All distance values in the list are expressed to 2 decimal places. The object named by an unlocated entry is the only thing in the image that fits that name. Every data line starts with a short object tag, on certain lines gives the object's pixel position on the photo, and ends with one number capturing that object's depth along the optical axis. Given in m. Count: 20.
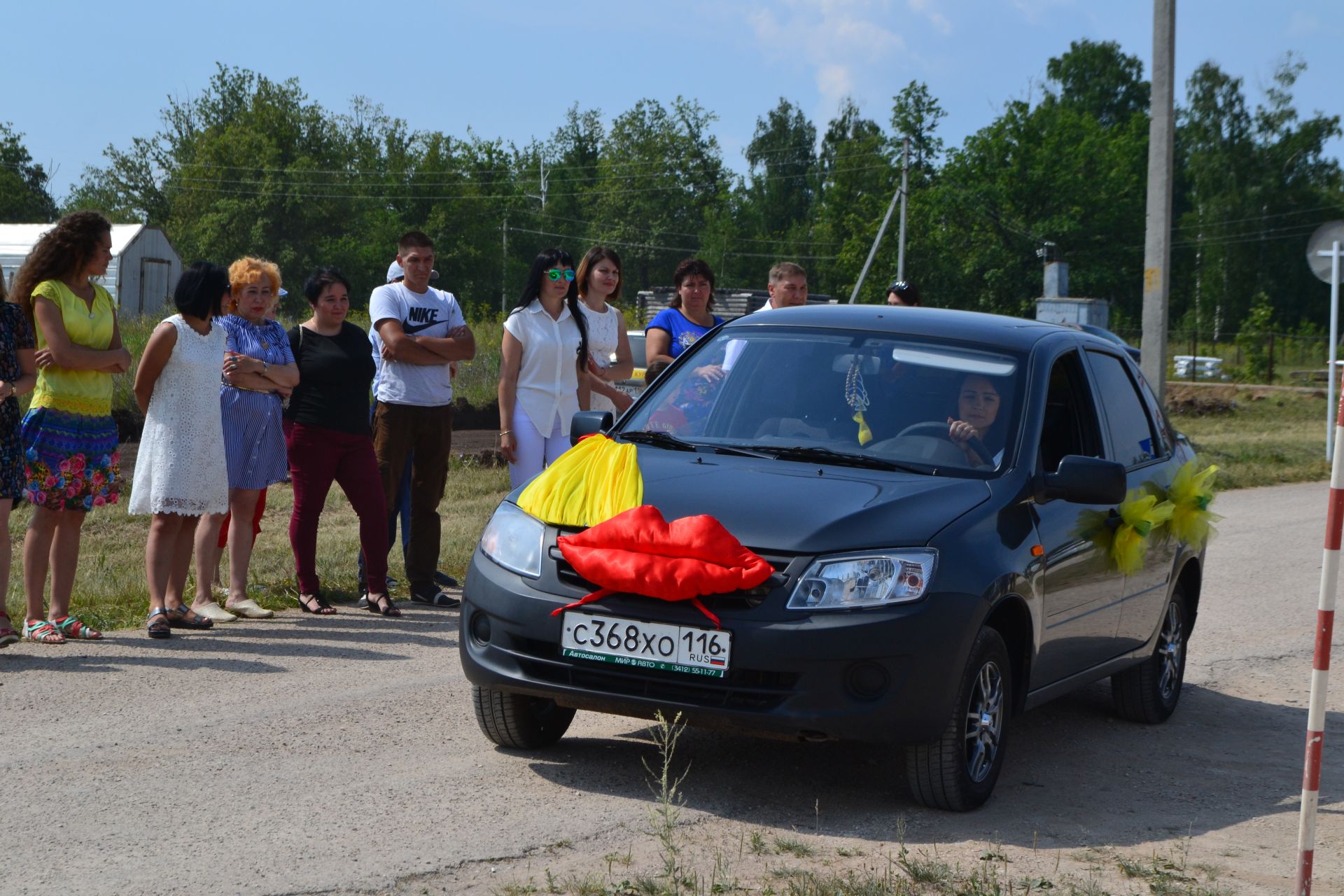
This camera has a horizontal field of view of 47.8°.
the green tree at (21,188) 94.12
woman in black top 8.81
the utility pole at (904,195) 65.00
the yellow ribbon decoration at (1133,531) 6.30
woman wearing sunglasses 9.04
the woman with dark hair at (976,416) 5.76
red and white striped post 4.14
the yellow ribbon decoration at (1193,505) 6.97
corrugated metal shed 52.22
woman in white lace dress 7.99
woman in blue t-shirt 9.70
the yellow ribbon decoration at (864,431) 5.79
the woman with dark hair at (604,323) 9.70
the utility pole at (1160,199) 17.56
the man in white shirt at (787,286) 10.06
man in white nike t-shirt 9.23
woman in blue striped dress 8.56
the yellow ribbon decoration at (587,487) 5.25
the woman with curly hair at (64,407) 7.54
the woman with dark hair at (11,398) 7.37
